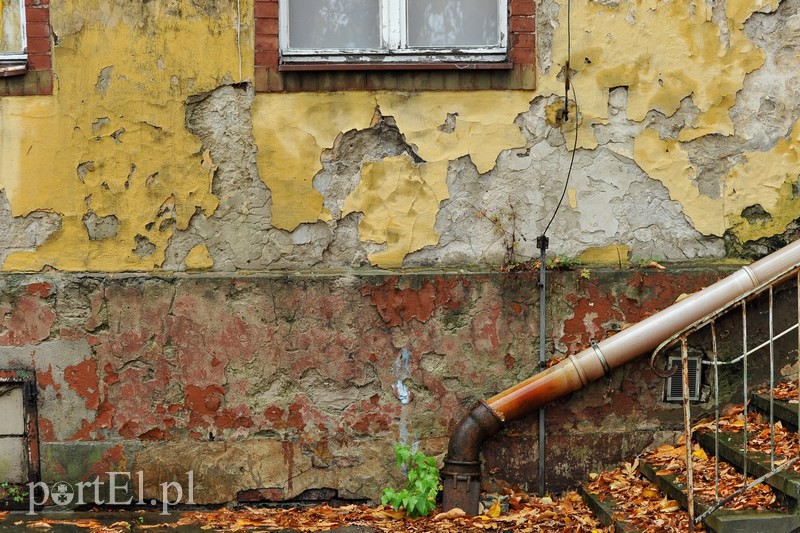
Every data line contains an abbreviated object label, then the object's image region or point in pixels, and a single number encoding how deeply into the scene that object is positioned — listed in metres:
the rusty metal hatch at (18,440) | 5.28
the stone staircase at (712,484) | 4.16
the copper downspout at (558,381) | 5.11
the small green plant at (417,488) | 5.12
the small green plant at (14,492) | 5.31
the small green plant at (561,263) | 5.32
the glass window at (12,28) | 5.36
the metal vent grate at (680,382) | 5.34
